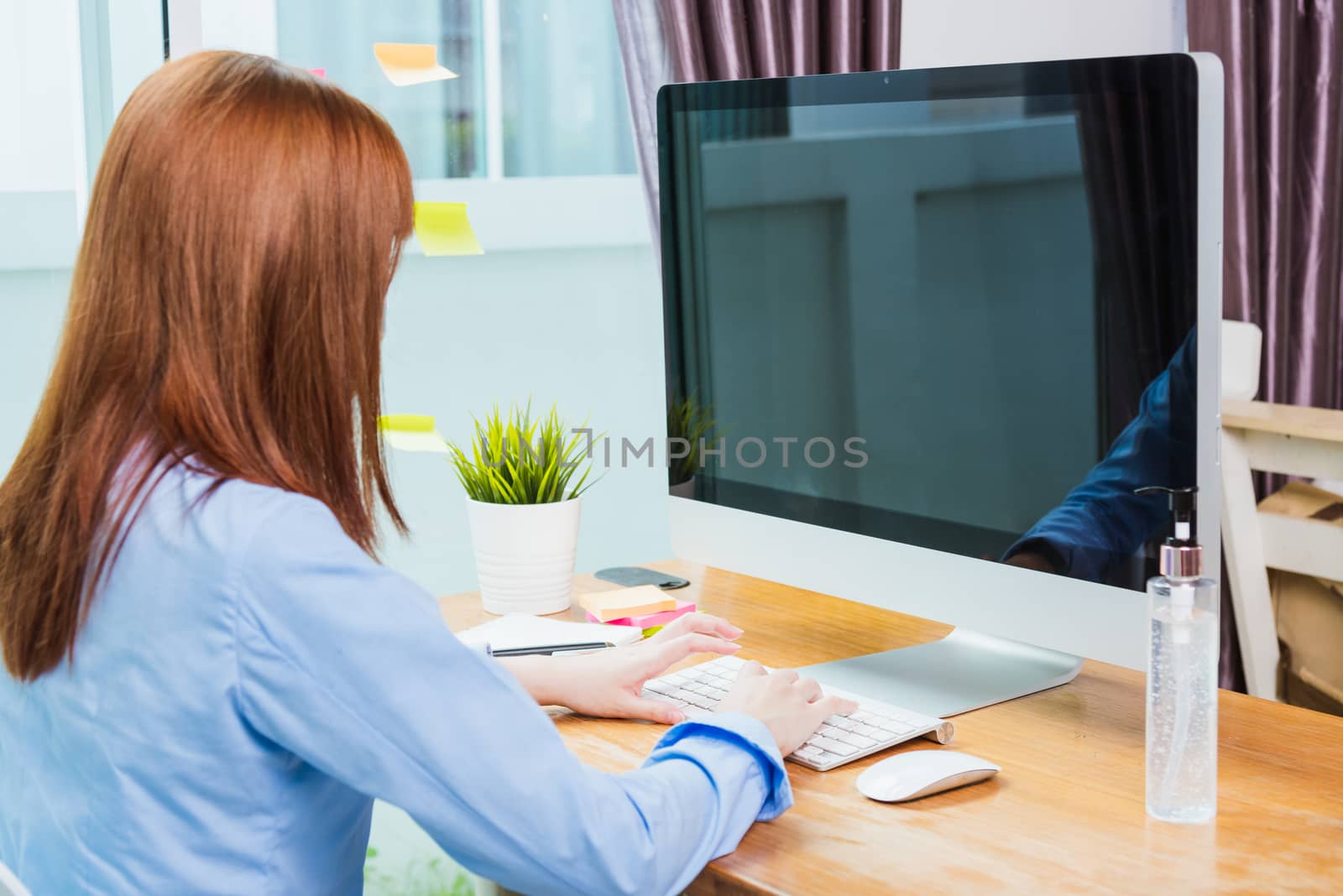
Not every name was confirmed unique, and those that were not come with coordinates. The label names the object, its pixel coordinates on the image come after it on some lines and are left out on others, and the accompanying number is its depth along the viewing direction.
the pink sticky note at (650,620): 2.58
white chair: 3.08
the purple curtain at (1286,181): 3.73
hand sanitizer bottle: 2.09
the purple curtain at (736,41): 3.48
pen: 2.46
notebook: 2.48
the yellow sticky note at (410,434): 3.37
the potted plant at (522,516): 2.66
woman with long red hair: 1.92
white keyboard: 2.22
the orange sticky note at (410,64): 3.27
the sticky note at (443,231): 3.14
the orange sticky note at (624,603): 2.60
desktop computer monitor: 2.19
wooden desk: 2.03
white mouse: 2.14
